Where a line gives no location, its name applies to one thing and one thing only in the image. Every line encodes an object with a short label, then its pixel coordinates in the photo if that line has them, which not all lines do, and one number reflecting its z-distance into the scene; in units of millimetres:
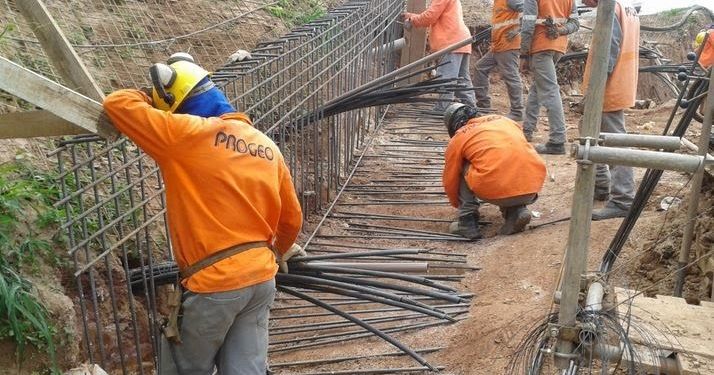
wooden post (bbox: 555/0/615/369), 2443
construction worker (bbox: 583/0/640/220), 5742
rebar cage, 3455
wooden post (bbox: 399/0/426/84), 10227
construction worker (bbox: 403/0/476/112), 9219
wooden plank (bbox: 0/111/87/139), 2822
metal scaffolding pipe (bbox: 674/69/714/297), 3445
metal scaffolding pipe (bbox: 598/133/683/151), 2955
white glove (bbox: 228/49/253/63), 5070
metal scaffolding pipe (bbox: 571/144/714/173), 2428
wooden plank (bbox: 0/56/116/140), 2576
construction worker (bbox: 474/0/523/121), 8219
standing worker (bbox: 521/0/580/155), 7426
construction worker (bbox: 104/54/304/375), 2939
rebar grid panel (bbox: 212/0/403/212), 5301
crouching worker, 5844
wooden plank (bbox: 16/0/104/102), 3088
